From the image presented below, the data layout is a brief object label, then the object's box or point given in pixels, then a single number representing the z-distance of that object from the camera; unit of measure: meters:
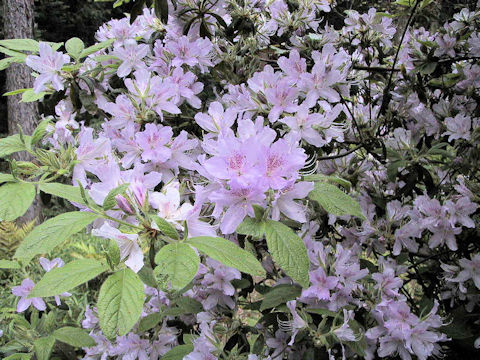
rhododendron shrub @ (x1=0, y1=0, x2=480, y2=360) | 0.72
